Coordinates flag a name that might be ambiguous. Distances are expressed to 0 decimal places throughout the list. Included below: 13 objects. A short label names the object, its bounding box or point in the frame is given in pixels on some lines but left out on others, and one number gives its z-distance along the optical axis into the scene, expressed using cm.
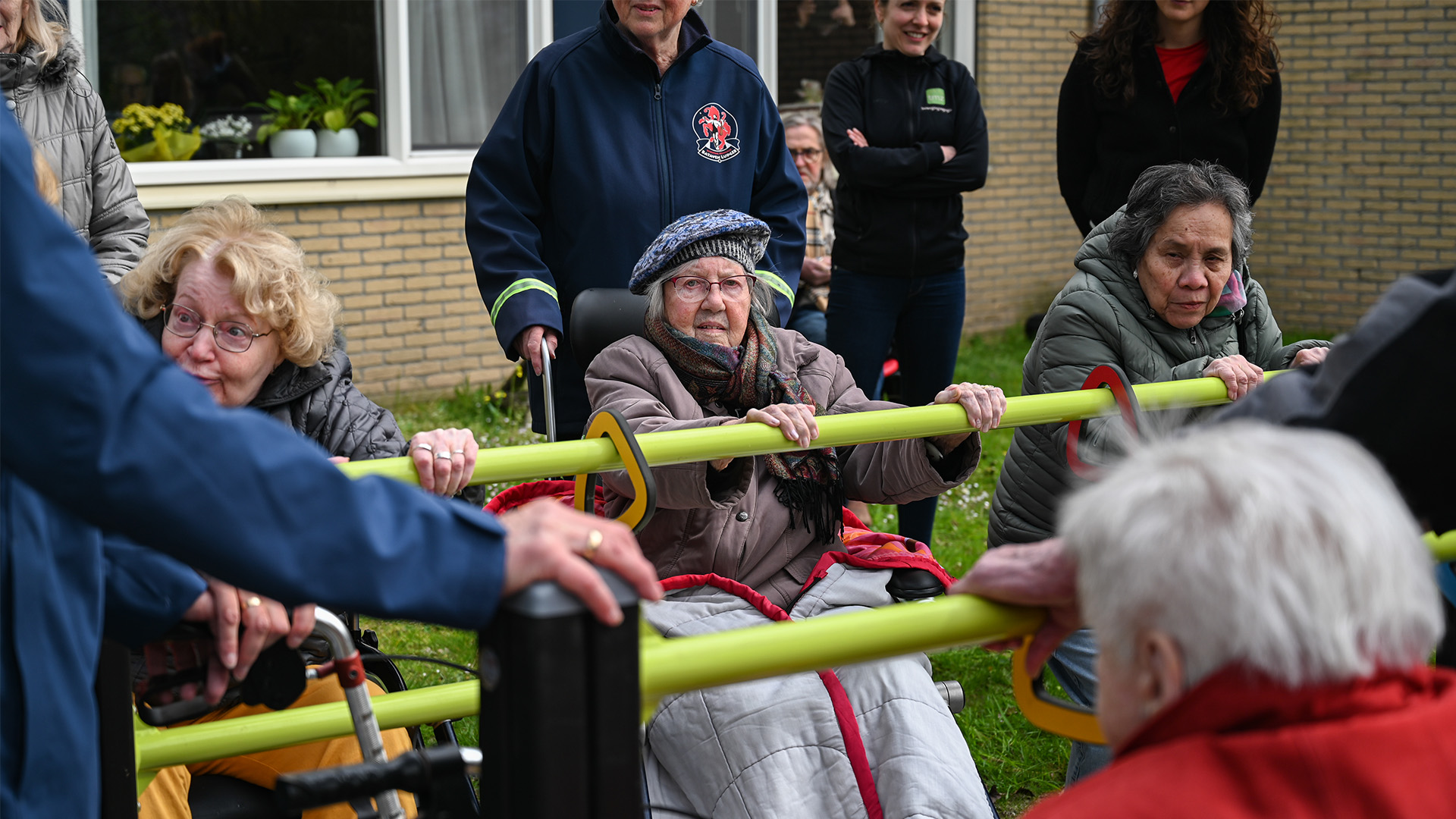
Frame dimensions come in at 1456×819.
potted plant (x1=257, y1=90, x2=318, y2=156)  745
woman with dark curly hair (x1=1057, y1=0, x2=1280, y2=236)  471
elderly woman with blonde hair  272
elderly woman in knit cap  251
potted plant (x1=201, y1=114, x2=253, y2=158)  732
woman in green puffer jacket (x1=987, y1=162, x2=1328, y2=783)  321
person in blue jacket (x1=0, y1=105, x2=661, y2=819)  113
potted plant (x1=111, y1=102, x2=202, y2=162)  694
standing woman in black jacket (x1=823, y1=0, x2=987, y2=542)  509
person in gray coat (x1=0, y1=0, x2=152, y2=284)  373
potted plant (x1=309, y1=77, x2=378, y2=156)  756
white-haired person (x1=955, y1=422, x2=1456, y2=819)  117
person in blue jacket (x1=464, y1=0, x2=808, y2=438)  371
